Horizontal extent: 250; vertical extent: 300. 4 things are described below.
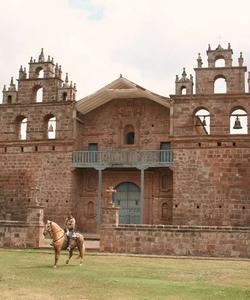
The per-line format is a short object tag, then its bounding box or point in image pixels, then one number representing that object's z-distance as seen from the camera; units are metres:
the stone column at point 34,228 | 23.27
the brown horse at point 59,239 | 16.34
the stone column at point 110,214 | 22.53
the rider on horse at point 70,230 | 16.91
